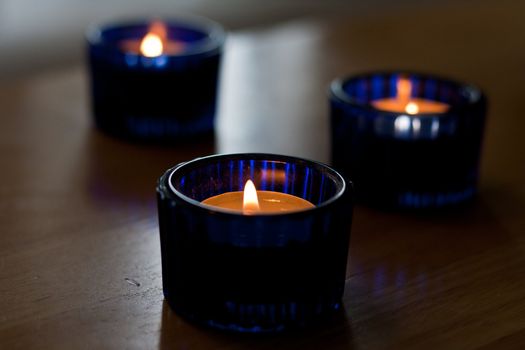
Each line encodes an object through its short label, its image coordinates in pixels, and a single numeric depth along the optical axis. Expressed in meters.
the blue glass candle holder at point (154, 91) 0.57
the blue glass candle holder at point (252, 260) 0.42
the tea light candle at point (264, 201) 0.46
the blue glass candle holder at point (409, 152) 0.52
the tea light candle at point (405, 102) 0.56
